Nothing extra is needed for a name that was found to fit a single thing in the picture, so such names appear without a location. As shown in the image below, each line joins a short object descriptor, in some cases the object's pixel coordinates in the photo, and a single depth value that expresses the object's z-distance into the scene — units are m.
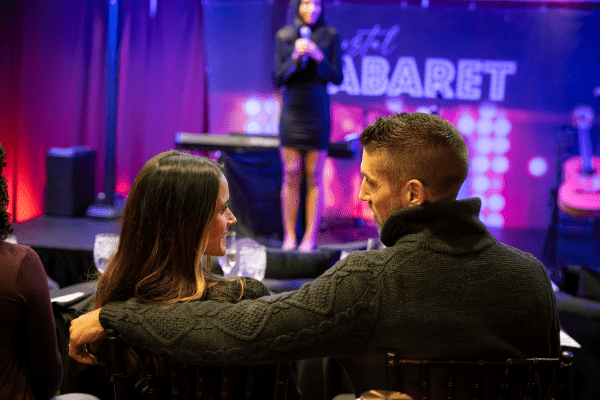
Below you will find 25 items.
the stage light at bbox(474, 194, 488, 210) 5.86
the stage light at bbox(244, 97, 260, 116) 5.83
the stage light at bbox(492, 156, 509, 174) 5.82
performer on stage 3.16
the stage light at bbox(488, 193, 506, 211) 5.86
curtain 5.11
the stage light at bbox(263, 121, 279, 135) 5.89
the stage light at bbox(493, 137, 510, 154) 5.79
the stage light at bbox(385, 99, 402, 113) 5.74
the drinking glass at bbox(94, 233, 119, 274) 1.63
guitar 4.26
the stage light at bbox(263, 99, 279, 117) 5.84
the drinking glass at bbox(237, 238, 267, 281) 1.64
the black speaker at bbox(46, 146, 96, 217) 4.63
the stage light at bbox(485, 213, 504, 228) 5.87
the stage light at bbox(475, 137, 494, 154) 5.81
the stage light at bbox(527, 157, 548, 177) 5.76
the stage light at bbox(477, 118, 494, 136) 5.77
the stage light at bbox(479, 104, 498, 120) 5.74
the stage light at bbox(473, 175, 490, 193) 5.86
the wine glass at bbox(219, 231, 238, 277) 1.62
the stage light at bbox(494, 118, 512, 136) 5.76
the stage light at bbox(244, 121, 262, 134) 5.88
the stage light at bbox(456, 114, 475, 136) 5.79
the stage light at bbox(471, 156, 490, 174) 5.84
